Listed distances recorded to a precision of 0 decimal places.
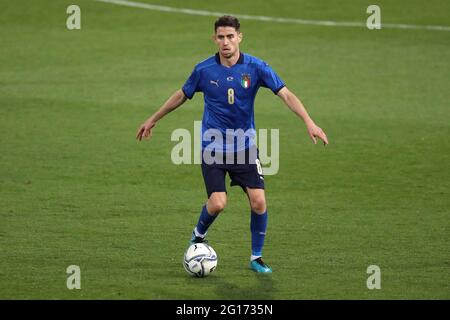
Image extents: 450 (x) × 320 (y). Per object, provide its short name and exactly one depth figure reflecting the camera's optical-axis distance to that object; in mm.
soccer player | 19594
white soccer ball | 19453
